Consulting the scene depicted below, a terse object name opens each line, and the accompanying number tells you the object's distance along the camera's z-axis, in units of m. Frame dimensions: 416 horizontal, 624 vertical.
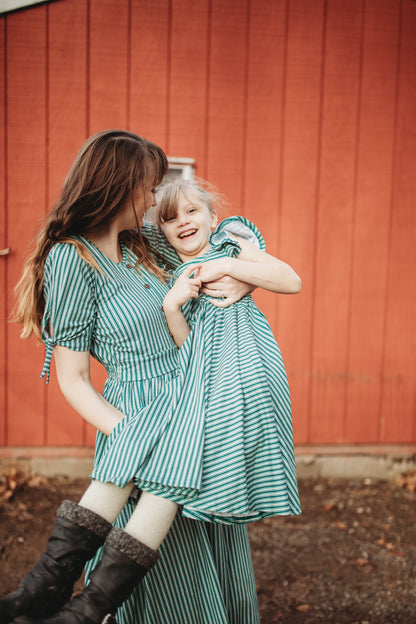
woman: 1.21
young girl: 1.29
